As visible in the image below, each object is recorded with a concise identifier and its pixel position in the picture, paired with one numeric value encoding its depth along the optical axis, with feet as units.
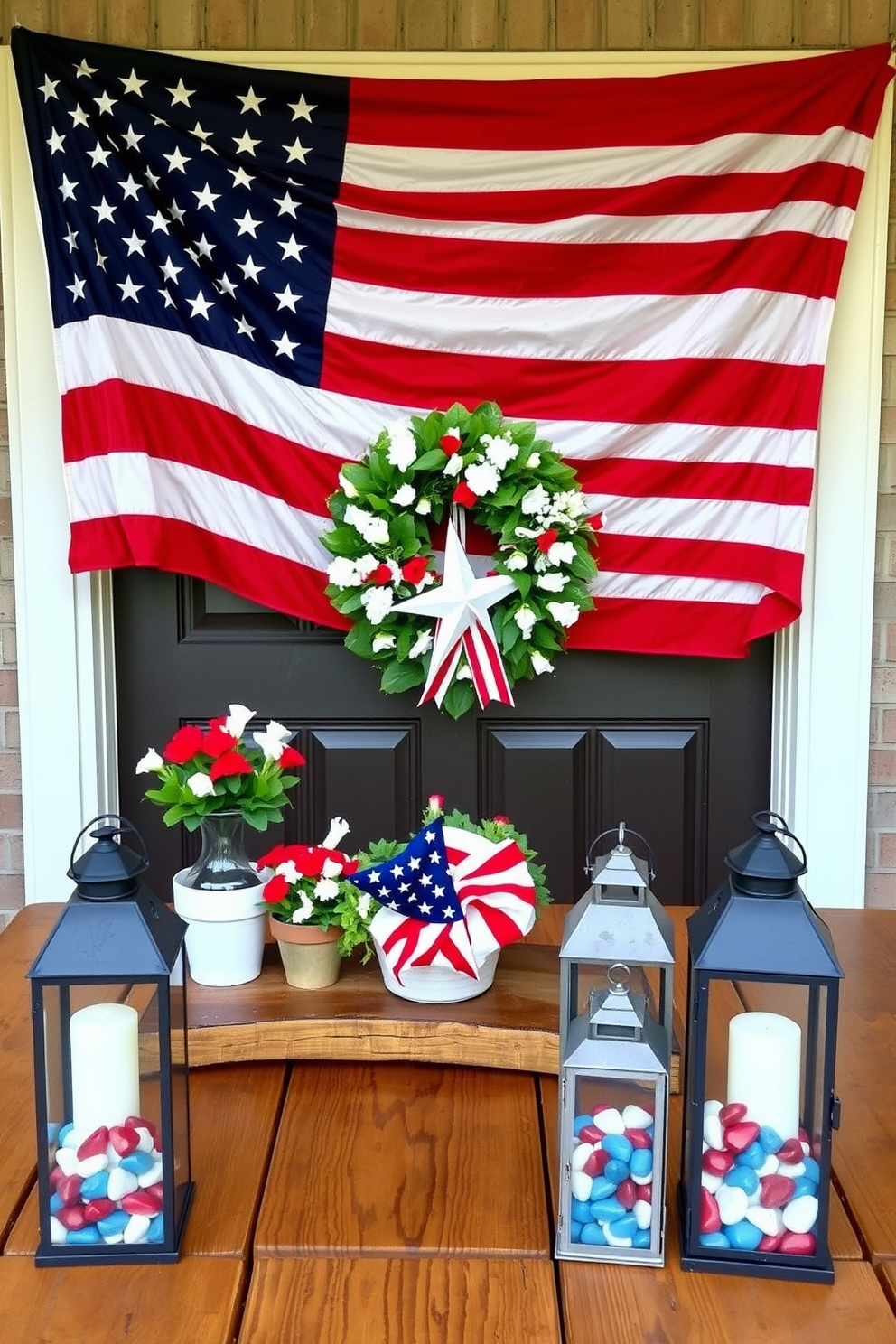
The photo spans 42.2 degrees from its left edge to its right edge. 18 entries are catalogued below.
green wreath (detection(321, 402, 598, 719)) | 7.70
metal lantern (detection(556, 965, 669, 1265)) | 2.93
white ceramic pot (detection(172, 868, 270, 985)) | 4.33
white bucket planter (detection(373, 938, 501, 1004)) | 4.23
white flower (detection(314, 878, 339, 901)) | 4.28
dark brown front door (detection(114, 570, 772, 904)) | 8.83
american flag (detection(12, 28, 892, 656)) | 7.84
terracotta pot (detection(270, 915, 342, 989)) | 4.33
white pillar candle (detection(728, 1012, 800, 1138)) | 3.03
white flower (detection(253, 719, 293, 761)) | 4.46
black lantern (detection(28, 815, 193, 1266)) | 3.00
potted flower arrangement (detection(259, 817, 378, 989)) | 4.27
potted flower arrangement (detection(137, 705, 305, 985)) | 4.25
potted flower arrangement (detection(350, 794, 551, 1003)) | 3.99
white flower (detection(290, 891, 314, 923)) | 4.30
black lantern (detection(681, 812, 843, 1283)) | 2.96
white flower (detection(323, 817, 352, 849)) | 4.59
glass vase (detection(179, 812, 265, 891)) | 4.36
